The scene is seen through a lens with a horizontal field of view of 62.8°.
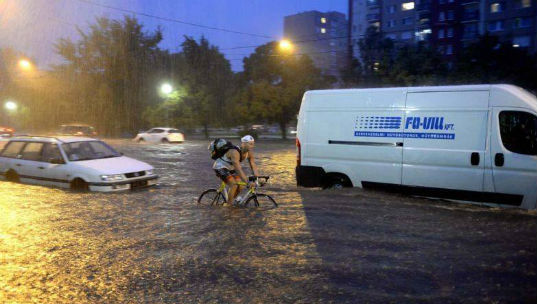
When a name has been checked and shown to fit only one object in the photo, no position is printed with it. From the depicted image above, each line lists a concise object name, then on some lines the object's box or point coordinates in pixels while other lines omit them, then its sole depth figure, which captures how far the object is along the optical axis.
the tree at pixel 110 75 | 52.16
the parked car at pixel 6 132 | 36.04
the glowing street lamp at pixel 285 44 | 25.77
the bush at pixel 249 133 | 42.65
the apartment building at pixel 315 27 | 121.56
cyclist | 7.81
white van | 7.48
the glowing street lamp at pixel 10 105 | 64.06
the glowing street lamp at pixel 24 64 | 35.97
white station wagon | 10.44
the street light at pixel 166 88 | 46.09
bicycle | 8.09
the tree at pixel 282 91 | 41.09
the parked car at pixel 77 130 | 37.06
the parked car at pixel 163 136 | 34.72
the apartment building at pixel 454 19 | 51.53
